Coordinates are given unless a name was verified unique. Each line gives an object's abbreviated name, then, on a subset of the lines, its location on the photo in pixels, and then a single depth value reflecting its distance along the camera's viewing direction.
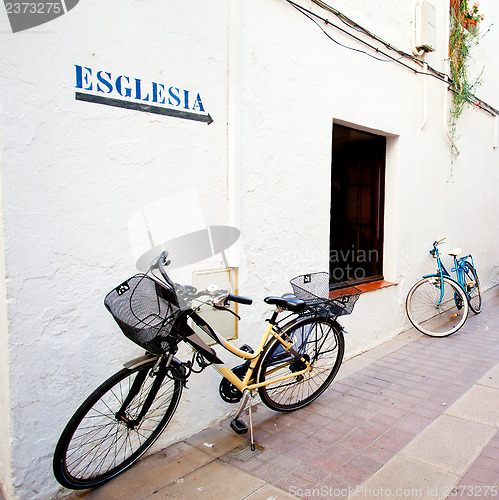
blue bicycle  5.94
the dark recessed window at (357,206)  5.80
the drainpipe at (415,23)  5.62
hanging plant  6.73
